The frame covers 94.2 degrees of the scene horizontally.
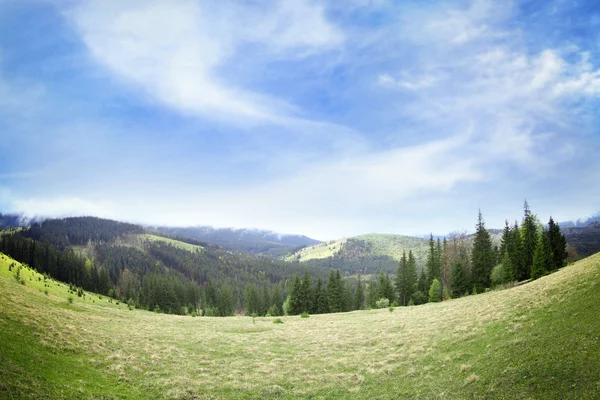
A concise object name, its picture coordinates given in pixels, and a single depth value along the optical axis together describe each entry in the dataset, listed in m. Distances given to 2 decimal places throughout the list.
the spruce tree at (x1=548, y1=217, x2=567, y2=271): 57.16
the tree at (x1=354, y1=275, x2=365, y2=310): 97.94
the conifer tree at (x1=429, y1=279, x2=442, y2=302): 67.66
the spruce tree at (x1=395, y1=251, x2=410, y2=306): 80.81
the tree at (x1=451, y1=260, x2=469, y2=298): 65.38
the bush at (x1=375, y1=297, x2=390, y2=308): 75.12
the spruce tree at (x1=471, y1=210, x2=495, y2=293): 63.28
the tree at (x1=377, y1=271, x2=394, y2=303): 85.04
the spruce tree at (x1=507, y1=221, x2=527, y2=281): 57.59
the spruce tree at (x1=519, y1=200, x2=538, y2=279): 57.56
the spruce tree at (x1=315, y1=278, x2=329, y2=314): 81.69
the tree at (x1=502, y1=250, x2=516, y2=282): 55.66
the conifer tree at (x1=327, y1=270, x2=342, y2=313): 82.00
